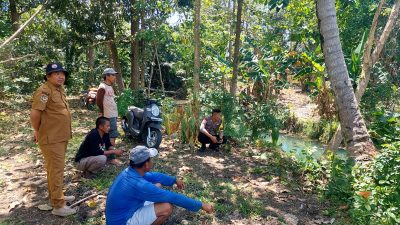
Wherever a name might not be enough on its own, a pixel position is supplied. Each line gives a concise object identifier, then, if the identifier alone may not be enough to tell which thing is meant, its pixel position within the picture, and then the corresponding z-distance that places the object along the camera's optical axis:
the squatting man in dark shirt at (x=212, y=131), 6.36
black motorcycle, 6.27
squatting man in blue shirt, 2.95
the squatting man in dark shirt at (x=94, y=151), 4.70
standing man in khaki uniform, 3.54
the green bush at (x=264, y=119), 7.46
